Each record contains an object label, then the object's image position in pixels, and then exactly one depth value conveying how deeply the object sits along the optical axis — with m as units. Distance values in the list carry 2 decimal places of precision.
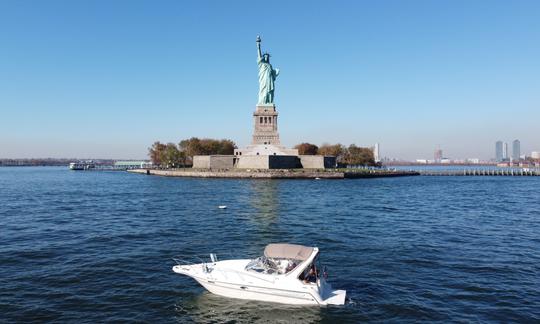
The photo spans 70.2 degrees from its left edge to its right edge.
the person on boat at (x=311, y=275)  16.11
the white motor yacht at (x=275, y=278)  15.58
